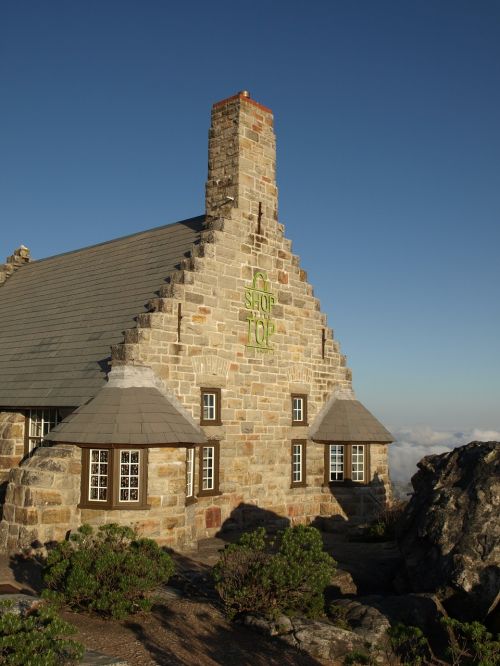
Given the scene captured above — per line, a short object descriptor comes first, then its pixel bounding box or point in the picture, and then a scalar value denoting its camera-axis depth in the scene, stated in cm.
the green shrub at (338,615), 1101
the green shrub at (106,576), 1045
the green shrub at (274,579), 1096
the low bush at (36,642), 681
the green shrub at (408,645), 929
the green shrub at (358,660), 873
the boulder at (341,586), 1285
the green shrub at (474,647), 887
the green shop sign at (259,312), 1945
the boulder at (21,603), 948
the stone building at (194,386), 1506
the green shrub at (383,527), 1823
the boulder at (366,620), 1061
